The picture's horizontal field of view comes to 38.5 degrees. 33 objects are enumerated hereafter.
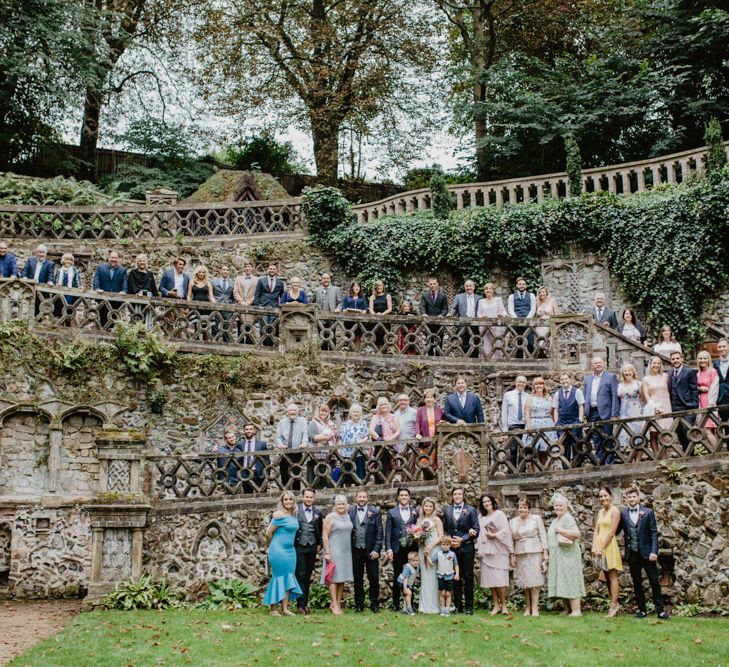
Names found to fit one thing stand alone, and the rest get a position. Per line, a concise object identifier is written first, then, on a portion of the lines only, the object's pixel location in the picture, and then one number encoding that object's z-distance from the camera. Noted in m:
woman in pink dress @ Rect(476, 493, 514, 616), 13.91
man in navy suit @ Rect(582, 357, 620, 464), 15.45
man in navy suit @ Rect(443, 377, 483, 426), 16.28
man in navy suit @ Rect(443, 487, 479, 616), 13.86
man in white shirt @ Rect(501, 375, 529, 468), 16.31
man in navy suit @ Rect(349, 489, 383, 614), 14.15
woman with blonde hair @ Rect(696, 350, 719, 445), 15.12
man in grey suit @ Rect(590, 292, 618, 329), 19.89
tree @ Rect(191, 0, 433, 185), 30.80
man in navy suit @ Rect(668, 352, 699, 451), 15.33
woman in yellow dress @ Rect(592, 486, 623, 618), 13.82
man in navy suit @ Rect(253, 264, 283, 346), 20.12
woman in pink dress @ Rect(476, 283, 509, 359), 19.52
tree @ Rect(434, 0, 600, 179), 31.06
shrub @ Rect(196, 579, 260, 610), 14.67
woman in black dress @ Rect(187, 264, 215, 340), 19.05
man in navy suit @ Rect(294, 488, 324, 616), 14.08
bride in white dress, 13.80
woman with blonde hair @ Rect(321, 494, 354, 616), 14.11
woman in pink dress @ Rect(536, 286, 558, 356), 19.52
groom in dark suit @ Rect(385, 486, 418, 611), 14.16
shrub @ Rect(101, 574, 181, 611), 14.30
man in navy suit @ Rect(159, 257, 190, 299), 20.08
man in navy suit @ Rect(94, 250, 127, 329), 19.25
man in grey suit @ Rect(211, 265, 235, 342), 20.42
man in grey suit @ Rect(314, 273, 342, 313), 21.00
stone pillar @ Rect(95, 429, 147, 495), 15.01
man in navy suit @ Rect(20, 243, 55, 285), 19.02
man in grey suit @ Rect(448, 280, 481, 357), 19.62
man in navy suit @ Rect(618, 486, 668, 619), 13.49
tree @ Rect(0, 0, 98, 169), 28.17
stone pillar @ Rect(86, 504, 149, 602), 14.55
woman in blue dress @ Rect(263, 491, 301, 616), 13.81
